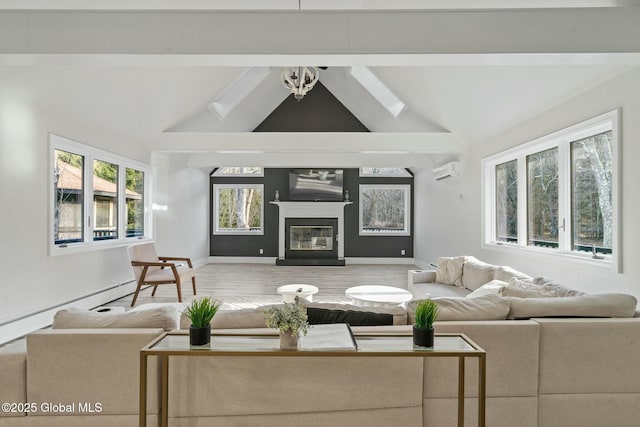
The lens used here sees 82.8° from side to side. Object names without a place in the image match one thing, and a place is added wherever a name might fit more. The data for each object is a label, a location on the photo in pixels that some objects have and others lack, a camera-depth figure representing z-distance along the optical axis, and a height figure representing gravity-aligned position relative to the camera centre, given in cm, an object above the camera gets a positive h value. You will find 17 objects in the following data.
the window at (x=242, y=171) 938 +124
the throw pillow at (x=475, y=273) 396 -60
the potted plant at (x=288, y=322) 149 -42
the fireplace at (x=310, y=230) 920 -27
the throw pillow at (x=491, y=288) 296 -56
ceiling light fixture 389 +154
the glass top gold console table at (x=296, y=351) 149 -55
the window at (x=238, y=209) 945 +26
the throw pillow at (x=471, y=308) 196 -48
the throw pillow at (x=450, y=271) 450 -64
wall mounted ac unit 630 +91
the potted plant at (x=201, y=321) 157 -45
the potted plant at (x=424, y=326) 157 -46
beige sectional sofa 168 -78
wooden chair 493 -76
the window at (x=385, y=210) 942 +26
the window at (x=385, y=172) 930 +123
